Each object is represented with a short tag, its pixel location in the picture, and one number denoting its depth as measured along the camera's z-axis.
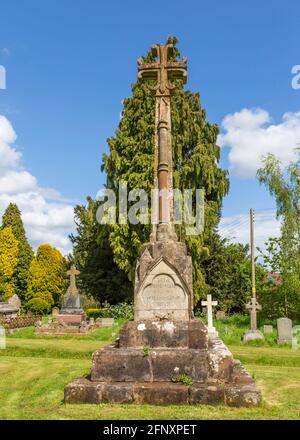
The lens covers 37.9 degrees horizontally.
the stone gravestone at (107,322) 24.49
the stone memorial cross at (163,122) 8.29
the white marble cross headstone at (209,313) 17.29
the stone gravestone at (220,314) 30.05
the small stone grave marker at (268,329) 20.25
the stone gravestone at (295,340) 16.66
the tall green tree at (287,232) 22.91
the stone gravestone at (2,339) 15.24
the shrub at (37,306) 39.16
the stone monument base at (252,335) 18.06
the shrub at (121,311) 26.88
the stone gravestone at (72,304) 25.36
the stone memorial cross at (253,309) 19.73
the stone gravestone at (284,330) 17.33
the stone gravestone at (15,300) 39.46
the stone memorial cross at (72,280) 27.16
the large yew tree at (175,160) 25.52
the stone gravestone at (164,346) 6.30
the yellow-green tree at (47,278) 45.41
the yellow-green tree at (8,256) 46.28
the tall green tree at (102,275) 30.75
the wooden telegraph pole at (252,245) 21.35
